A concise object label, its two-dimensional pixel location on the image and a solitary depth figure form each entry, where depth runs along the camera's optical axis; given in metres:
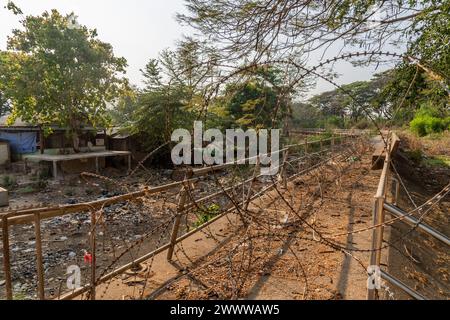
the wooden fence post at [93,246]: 1.90
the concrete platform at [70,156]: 13.89
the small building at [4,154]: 16.90
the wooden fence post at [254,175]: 3.24
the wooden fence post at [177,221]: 2.73
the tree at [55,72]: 13.79
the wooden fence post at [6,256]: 1.55
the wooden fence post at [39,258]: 1.68
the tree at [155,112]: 14.90
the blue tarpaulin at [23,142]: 17.45
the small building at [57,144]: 15.86
